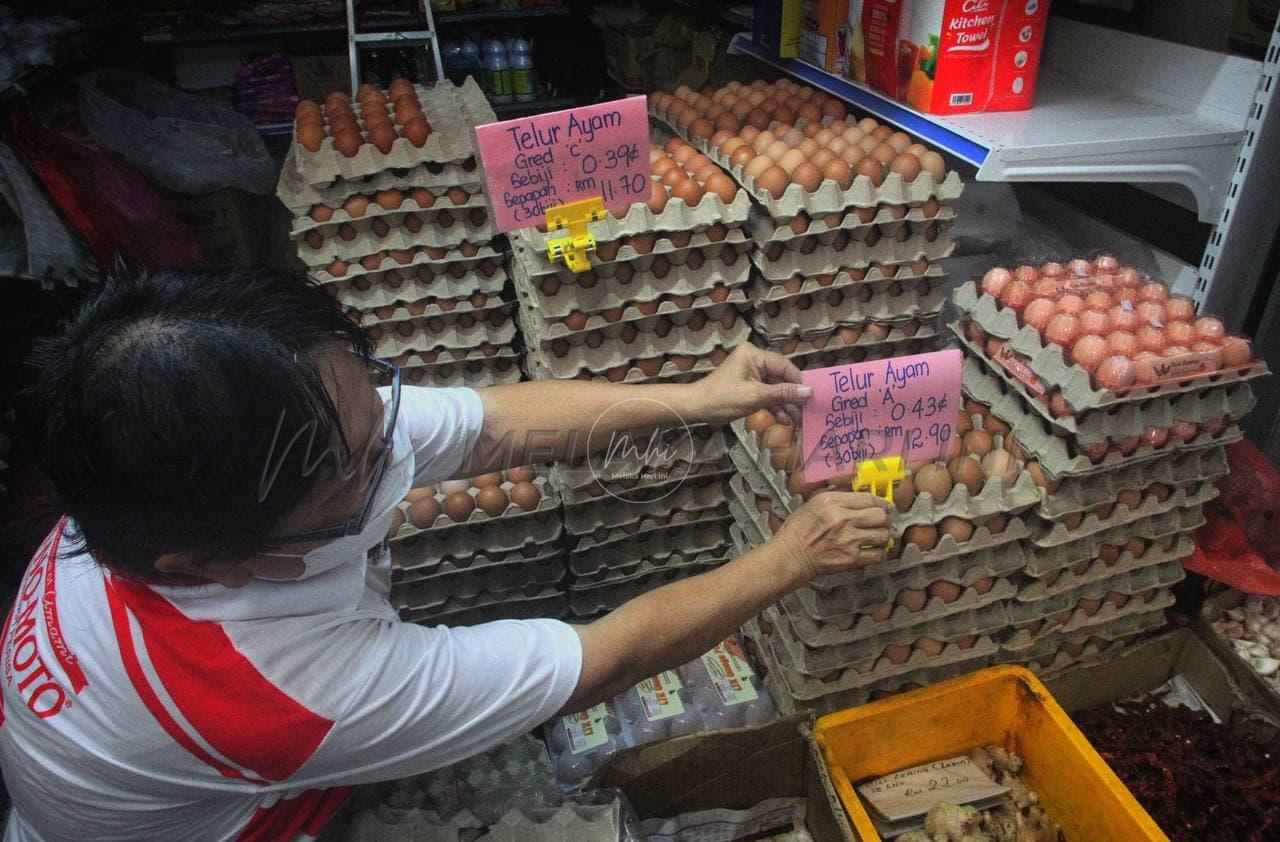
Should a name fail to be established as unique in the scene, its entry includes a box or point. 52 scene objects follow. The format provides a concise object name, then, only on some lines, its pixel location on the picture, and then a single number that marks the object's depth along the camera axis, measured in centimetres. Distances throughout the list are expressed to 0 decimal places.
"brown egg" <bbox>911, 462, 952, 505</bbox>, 156
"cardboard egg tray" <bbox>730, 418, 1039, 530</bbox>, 155
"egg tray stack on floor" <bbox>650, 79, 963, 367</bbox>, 185
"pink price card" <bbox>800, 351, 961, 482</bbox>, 140
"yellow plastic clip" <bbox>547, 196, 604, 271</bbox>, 171
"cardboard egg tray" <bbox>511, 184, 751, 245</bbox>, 179
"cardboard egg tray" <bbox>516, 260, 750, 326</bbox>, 188
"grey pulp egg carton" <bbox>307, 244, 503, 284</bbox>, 211
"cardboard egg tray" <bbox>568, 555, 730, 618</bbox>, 235
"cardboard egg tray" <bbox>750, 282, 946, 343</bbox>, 200
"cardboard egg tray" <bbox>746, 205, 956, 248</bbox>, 186
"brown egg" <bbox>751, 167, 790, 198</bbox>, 183
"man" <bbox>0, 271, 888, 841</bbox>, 93
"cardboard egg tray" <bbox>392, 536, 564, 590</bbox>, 211
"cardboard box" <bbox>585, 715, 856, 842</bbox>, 166
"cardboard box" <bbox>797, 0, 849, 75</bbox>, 232
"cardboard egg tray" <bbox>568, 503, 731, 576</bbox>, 222
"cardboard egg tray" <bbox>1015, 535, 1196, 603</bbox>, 177
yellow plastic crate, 165
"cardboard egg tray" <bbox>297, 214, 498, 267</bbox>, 208
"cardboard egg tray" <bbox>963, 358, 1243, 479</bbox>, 160
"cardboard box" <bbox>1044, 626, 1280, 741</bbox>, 186
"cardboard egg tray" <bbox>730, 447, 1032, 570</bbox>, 158
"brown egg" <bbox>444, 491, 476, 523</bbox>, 204
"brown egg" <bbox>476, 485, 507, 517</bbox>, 205
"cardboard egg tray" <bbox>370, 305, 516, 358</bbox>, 226
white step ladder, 327
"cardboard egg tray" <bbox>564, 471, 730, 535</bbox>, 216
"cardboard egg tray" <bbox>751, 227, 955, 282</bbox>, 191
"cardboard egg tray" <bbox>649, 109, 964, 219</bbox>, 181
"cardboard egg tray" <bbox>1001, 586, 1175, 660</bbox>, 186
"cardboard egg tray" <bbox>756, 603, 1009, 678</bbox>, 173
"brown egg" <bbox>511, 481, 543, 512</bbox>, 208
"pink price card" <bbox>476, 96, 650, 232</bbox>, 159
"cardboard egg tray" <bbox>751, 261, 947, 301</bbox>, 194
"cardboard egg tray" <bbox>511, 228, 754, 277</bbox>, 181
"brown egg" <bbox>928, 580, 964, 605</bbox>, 168
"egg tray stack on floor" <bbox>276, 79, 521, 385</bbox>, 203
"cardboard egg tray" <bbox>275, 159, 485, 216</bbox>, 203
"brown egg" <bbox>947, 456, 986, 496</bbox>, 159
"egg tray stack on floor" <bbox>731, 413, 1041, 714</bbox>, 158
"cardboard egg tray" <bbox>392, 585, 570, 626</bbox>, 229
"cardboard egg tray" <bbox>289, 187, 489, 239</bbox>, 204
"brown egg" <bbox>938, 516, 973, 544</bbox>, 158
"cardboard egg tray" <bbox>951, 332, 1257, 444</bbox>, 156
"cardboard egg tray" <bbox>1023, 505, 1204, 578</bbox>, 171
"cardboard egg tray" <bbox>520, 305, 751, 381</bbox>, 199
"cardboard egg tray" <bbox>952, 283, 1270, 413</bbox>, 152
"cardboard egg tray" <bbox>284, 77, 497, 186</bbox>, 199
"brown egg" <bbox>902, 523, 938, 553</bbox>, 157
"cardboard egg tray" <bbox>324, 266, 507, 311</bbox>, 217
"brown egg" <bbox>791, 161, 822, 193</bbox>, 183
